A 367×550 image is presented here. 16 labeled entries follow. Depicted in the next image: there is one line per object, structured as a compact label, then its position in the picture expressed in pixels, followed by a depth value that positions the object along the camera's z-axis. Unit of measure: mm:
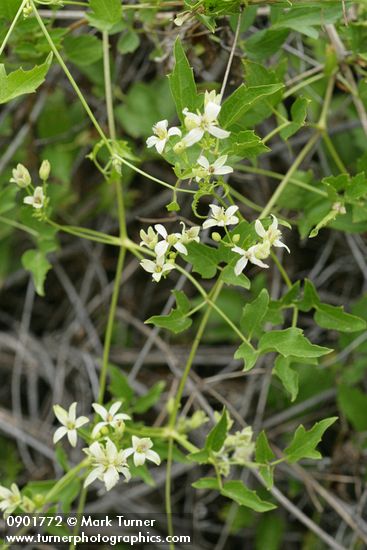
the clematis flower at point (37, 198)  980
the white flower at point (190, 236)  924
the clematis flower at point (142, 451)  938
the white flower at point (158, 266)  918
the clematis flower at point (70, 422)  960
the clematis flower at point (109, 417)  940
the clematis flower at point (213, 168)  894
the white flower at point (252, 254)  907
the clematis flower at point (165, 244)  916
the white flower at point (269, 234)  912
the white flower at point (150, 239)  922
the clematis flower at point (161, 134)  902
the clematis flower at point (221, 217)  909
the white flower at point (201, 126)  884
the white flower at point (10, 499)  961
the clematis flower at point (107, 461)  920
